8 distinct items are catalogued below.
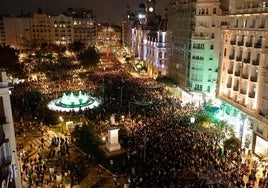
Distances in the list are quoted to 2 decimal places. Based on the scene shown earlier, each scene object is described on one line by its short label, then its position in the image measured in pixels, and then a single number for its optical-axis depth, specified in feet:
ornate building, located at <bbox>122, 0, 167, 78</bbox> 236.22
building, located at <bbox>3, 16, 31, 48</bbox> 473.67
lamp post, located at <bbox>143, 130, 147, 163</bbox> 88.76
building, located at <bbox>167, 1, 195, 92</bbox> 169.07
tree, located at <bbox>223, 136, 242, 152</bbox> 95.45
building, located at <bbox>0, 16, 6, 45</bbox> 476.13
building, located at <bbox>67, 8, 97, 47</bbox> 490.49
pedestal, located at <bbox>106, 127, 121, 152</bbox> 99.60
